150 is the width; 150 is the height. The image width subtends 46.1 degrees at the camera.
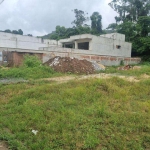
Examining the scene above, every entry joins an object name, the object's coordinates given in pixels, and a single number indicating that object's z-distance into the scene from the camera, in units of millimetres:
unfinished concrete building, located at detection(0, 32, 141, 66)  17633
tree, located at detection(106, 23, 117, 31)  30627
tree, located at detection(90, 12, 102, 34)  35469
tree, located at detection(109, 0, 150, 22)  29062
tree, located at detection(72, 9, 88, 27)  40094
